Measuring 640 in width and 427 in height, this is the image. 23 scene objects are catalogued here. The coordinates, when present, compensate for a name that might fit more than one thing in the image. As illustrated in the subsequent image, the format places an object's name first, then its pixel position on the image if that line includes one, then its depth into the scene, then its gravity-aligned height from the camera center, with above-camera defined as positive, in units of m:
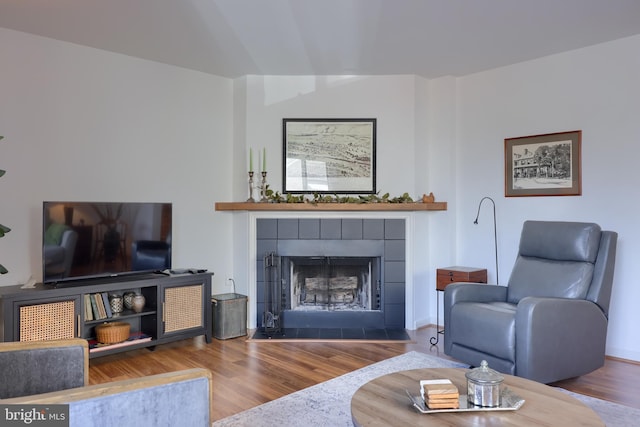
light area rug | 2.45 -1.09
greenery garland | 4.31 +0.18
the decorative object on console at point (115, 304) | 3.61 -0.68
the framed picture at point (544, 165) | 3.91 +0.48
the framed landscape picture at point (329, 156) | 4.54 +0.62
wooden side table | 3.94 -0.50
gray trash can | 4.09 -0.89
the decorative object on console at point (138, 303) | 3.70 -0.69
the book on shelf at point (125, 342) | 3.40 -0.97
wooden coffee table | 1.66 -0.74
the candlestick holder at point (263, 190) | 4.40 +0.27
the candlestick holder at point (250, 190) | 4.45 +0.27
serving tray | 1.76 -0.73
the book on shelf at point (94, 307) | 3.45 -0.68
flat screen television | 3.30 -0.17
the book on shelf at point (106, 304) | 3.52 -0.67
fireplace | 4.41 -0.39
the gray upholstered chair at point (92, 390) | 1.20 -0.53
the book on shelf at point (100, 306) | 3.48 -0.68
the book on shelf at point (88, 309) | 3.40 -0.68
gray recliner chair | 2.74 -0.59
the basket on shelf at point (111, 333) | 3.49 -0.89
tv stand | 3.02 -0.69
